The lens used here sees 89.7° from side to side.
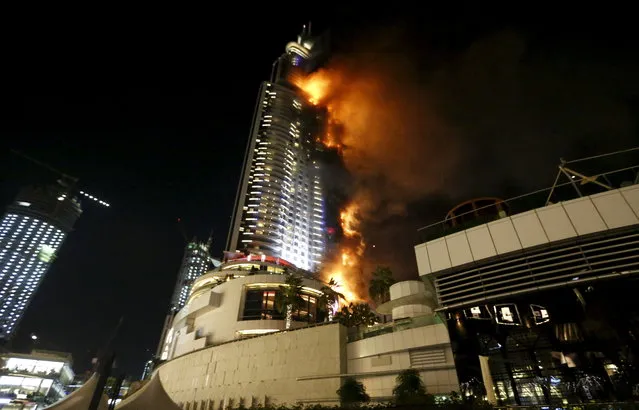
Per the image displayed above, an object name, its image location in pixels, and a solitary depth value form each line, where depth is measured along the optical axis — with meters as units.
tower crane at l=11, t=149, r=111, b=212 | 183.55
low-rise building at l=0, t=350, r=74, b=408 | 87.62
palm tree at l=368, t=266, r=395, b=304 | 44.88
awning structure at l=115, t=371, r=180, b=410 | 21.28
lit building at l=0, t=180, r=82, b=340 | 147.25
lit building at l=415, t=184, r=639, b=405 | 16.36
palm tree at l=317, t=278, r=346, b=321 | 53.16
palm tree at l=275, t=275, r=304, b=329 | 48.94
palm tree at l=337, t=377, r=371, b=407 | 23.81
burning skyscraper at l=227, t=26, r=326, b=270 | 97.62
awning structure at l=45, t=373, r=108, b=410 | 21.70
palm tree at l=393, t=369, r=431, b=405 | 20.31
